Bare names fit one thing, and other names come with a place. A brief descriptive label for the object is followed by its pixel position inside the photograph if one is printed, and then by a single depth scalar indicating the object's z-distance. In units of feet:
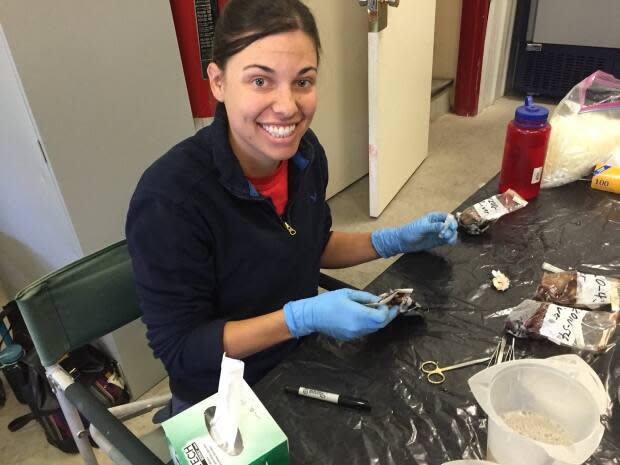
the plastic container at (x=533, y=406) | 1.83
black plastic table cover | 2.21
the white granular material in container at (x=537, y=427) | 1.93
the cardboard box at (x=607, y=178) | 3.96
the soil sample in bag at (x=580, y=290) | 2.82
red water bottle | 3.75
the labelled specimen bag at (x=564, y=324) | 2.58
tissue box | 1.85
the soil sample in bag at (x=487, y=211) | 3.58
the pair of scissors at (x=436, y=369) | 2.49
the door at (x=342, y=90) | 7.50
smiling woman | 2.73
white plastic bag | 4.14
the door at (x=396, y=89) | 6.76
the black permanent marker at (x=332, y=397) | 2.35
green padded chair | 2.75
